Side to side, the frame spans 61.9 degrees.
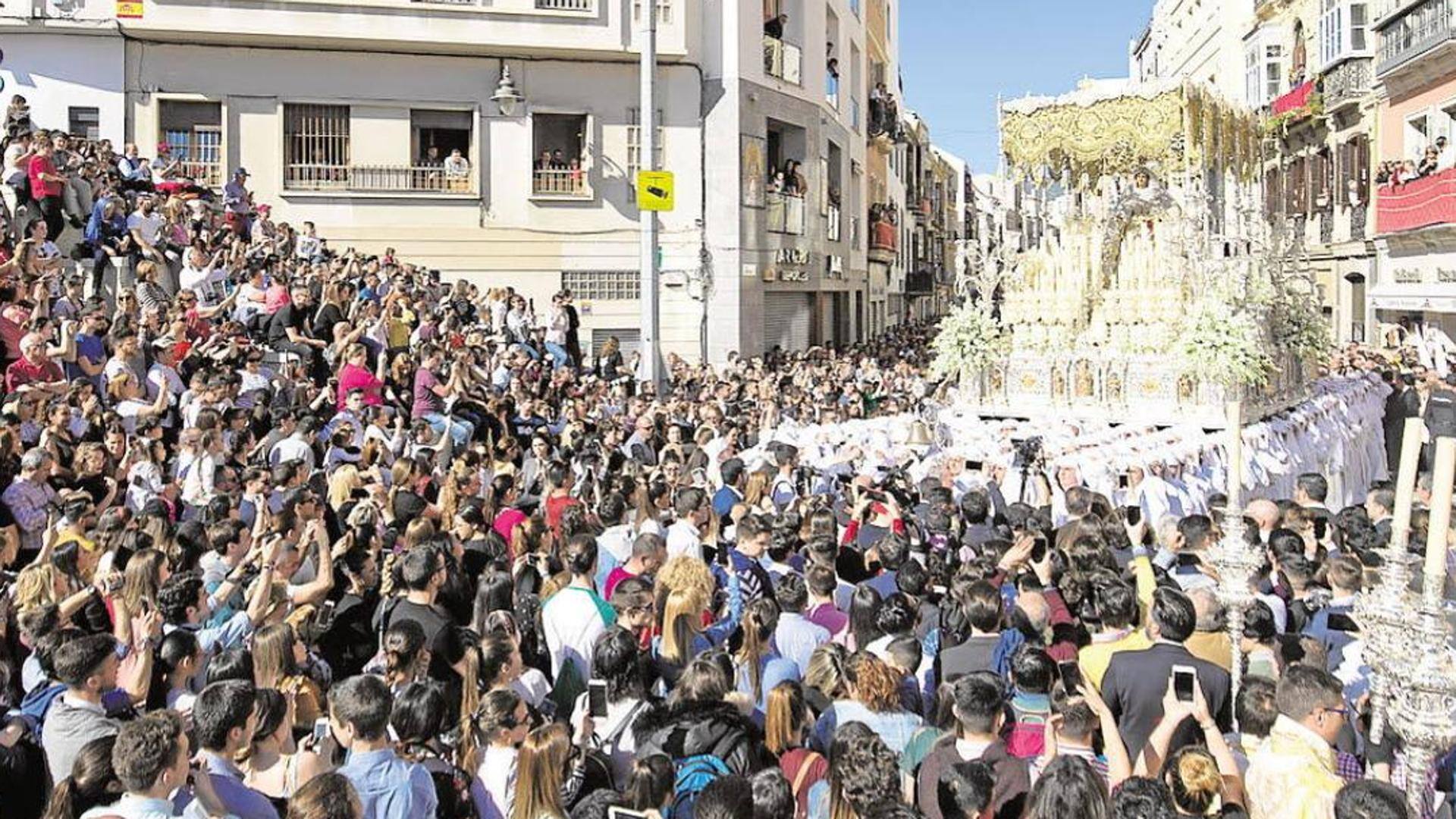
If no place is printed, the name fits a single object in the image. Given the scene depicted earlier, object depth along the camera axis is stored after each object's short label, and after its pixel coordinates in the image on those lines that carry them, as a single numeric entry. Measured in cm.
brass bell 1279
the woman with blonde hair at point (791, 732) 451
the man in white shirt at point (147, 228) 1395
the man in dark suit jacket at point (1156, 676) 503
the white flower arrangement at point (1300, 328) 1718
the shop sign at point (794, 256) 2789
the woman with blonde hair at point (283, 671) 496
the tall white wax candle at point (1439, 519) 372
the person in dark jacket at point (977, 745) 431
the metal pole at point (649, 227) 1920
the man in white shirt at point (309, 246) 1847
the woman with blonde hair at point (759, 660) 543
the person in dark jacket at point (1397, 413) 1666
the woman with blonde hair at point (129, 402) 1014
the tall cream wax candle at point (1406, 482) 405
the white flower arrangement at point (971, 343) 1684
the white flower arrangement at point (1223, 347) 1472
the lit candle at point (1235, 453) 546
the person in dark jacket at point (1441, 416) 1449
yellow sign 1856
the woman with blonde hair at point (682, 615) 571
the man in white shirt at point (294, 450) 970
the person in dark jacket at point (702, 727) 454
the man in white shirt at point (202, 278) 1394
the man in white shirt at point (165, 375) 1076
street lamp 2428
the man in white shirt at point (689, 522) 782
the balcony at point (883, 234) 3931
